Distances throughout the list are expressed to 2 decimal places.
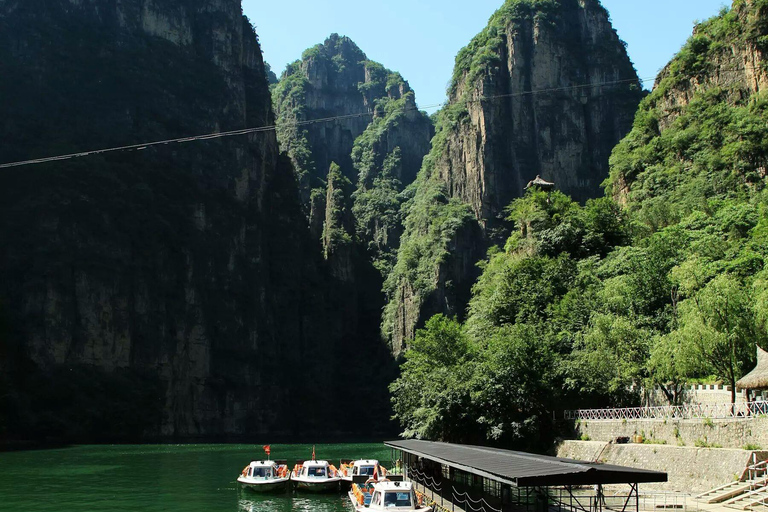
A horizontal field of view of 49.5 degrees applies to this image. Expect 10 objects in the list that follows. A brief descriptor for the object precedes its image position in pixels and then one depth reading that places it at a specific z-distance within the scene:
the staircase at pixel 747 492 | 27.55
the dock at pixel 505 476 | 23.08
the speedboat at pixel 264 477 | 47.53
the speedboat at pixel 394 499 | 32.81
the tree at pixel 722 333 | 40.28
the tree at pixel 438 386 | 51.31
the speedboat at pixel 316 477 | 47.69
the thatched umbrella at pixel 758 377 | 34.28
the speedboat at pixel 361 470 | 47.47
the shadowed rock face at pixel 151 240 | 118.38
